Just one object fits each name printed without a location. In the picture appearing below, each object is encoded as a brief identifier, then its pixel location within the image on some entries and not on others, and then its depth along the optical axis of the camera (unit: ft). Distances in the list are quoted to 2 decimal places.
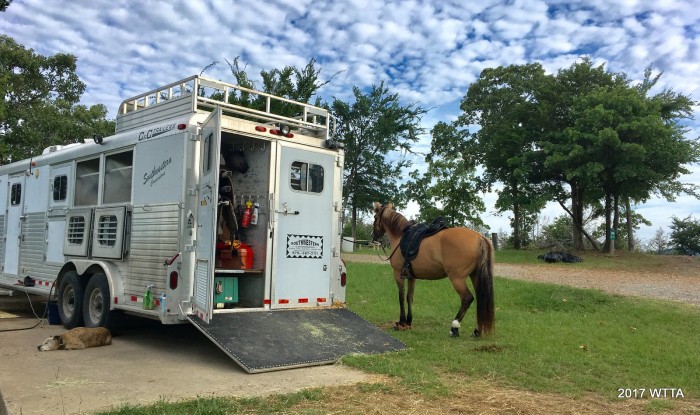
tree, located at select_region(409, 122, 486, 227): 95.45
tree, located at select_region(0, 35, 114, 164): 69.46
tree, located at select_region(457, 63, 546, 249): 89.56
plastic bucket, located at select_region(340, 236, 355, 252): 30.26
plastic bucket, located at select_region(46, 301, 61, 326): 27.07
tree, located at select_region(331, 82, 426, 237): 104.88
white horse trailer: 19.66
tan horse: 24.50
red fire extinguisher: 22.93
